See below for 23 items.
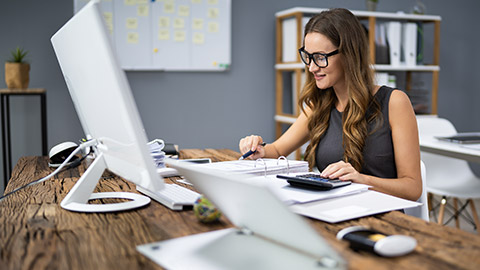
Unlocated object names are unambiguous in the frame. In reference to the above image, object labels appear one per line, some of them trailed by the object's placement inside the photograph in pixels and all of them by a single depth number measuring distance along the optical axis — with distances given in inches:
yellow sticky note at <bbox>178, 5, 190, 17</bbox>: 142.1
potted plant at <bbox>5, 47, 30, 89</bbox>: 119.6
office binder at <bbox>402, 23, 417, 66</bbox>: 149.2
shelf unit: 139.6
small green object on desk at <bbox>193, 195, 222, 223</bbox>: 38.9
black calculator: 46.7
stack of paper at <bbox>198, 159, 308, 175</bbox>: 56.2
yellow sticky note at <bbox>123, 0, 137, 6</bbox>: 136.5
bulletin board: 137.0
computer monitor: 34.8
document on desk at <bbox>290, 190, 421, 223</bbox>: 39.9
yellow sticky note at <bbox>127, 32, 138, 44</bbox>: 137.9
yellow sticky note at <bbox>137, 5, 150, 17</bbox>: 137.9
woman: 63.8
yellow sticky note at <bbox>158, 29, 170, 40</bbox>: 140.5
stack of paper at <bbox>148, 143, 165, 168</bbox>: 59.9
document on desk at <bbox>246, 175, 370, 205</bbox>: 43.5
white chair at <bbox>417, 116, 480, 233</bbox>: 104.5
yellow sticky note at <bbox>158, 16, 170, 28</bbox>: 140.3
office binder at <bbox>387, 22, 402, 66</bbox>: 147.3
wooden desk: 30.8
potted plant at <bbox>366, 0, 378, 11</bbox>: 151.1
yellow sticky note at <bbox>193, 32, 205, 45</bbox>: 144.0
